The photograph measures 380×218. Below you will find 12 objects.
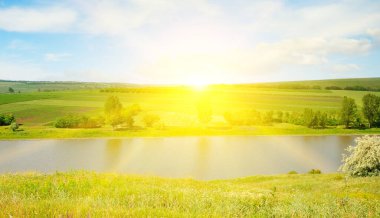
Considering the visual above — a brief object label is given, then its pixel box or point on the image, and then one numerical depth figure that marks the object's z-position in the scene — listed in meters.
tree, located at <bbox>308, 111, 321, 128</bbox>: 101.75
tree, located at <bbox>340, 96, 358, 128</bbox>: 102.25
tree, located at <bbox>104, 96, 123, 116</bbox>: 98.46
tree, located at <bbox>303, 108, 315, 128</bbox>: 101.94
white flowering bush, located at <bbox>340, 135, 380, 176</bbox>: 31.25
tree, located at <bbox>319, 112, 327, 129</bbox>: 102.19
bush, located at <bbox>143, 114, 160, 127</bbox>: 99.38
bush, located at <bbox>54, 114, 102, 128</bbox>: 97.75
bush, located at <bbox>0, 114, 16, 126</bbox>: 100.88
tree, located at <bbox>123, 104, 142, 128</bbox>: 96.54
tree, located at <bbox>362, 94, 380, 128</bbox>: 104.31
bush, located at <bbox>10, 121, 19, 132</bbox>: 88.39
